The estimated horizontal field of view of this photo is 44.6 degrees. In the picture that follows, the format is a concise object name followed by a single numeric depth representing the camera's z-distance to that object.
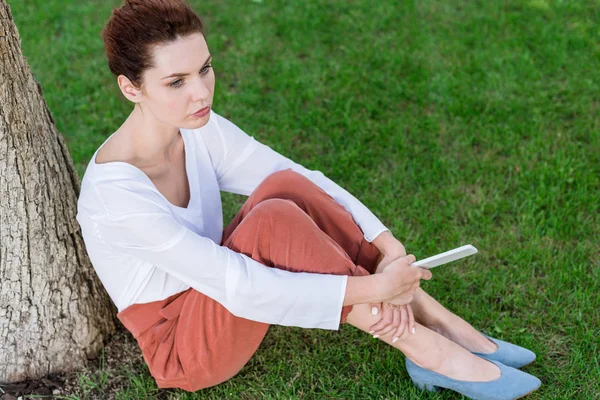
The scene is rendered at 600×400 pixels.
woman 2.41
